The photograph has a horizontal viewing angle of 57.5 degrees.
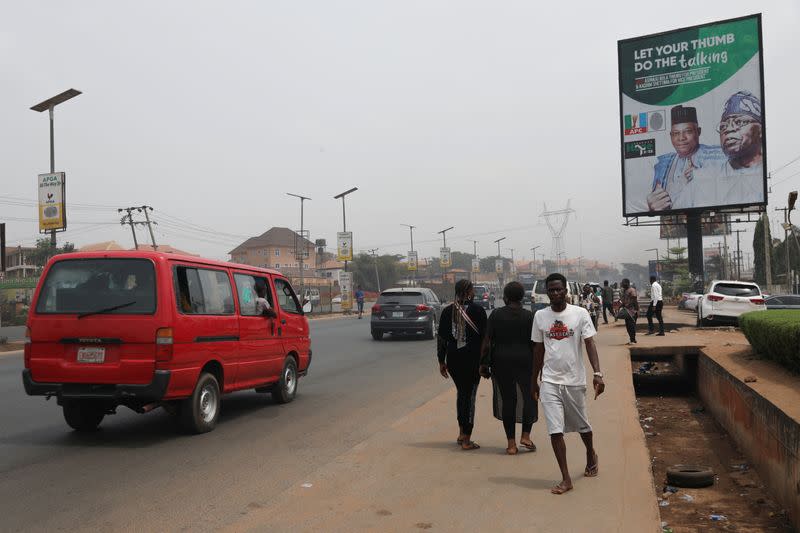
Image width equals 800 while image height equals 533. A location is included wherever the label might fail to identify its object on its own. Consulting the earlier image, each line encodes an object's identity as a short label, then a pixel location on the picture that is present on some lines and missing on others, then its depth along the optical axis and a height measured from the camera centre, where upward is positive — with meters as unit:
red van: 7.46 -0.57
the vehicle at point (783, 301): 27.87 -1.13
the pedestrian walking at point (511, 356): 6.73 -0.74
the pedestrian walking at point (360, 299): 42.47 -1.15
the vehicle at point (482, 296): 45.00 -1.17
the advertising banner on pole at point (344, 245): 51.84 +2.46
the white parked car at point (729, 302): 21.94 -0.88
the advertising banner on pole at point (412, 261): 72.19 +1.75
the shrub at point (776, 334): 8.81 -0.85
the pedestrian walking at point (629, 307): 17.72 -0.81
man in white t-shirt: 5.67 -0.73
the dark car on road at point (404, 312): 22.84 -1.05
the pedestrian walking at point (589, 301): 28.57 -1.03
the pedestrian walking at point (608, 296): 29.67 -0.85
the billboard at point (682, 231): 68.44 +4.30
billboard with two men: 35.47 +7.73
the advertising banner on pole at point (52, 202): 24.92 +2.83
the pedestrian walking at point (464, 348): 7.16 -0.69
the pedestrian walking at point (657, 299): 19.73 -0.68
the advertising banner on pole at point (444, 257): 81.31 +2.35
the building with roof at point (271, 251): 121.81 +5.14
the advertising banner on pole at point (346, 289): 50.43 -0.66
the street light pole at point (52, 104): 24.73 +6.22
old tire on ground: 7.46 -2.10
